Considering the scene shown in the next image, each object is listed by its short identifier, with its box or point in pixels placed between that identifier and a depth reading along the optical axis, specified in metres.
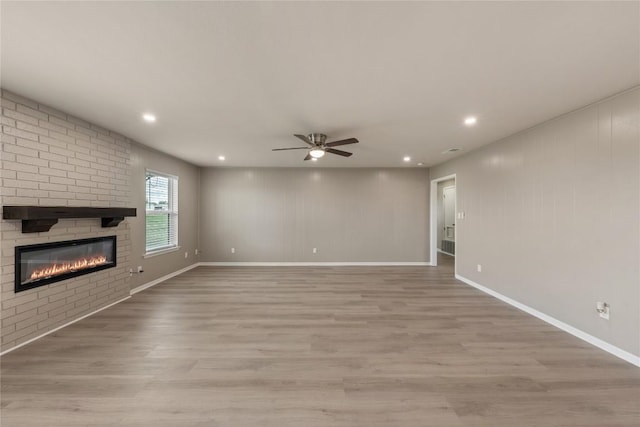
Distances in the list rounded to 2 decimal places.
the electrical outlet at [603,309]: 2.57
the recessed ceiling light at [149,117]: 3.07
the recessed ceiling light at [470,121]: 3.13
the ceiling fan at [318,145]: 3.67
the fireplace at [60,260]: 2.62
